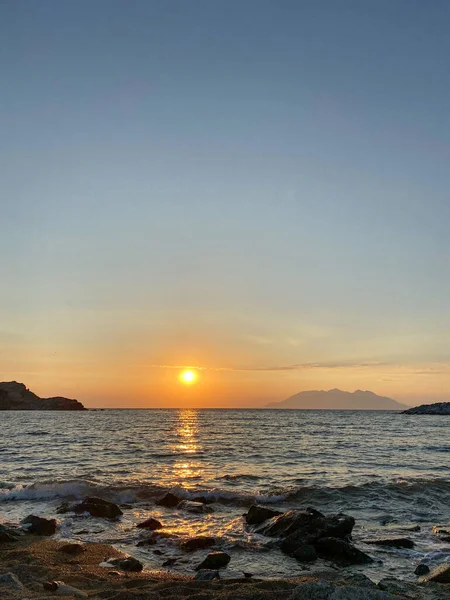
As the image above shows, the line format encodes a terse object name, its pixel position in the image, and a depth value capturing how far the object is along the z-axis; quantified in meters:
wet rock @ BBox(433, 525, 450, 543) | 14.63
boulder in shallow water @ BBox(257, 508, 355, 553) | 13.66
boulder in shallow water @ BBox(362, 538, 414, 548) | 13.73
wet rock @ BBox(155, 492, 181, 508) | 19.51
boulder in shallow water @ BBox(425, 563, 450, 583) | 10.52
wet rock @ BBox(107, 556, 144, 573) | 11.18
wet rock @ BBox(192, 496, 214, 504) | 20.31
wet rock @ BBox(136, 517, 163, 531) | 15.80
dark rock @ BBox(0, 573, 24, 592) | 8.94
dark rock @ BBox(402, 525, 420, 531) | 15.94
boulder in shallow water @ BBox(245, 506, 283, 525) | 16.69
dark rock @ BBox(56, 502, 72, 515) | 18.03
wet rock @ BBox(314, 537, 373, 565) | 12.42
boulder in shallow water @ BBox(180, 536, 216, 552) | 13.30
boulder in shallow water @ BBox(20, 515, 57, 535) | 14.84
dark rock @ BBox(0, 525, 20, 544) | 13.50
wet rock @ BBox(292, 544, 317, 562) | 12.59
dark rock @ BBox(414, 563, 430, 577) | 11.23
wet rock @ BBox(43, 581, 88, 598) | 8.82
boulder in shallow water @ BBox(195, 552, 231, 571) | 11.59
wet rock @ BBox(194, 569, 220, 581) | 10.30
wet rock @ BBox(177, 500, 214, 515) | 18.67
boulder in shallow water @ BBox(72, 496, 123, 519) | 17.38
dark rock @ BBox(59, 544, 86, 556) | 12.51
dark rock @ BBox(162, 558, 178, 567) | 11.83
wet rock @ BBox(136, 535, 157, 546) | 13.77
